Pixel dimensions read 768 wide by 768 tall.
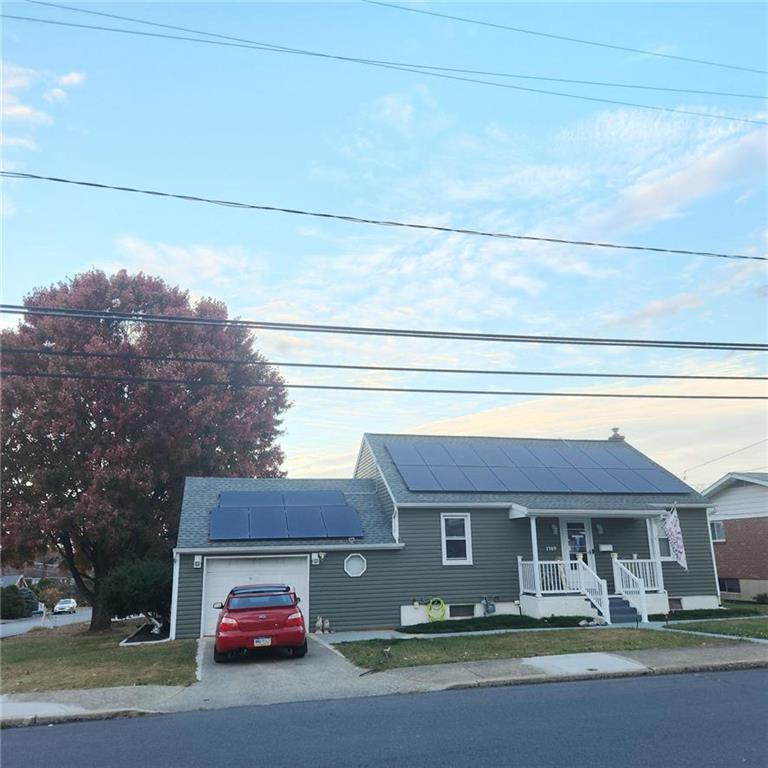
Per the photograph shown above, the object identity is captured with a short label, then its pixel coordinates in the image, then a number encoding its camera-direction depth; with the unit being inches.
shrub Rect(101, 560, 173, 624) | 677.9
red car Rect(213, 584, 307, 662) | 443.2
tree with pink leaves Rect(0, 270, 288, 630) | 853.2
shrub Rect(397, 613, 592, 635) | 607.2
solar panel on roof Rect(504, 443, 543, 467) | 842.2
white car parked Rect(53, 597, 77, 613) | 2289.2
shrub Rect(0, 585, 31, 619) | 1870.1
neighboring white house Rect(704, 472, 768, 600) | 944.9
